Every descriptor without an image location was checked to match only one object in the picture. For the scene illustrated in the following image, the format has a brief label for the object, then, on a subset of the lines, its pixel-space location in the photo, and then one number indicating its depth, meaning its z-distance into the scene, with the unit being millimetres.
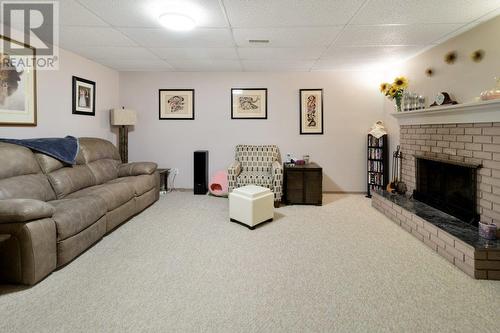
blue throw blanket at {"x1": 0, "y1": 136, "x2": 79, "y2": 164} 2940
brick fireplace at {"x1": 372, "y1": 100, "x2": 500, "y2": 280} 2248
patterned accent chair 4230
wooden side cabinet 4305
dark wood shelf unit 4684
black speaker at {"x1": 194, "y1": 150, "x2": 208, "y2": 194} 4934
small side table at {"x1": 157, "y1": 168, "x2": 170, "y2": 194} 5073
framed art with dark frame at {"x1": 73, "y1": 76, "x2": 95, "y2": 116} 4039
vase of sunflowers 3967
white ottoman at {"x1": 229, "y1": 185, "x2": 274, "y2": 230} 3229
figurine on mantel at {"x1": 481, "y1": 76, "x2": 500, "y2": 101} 2434
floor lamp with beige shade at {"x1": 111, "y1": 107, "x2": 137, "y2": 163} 4751
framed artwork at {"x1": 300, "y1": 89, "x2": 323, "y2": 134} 5031
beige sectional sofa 1988
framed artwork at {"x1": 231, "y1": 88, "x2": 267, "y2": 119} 5113
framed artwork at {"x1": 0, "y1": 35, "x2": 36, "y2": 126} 2906
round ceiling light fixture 2512
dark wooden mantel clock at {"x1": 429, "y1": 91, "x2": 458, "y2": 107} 3157
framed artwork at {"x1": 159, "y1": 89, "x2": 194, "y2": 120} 5195
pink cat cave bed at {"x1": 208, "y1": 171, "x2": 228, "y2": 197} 4906
